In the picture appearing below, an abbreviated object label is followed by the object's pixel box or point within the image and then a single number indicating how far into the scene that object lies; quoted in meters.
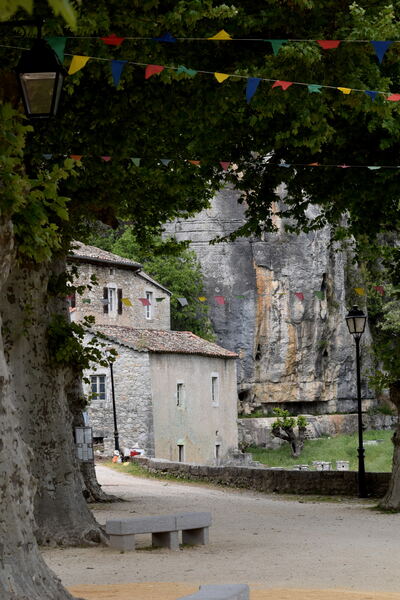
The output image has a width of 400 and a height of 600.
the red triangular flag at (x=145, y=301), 49.62
